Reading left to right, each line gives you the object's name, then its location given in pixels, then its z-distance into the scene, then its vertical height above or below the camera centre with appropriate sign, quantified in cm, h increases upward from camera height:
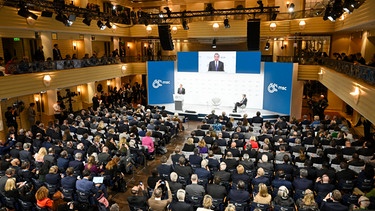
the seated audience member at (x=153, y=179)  771 -318
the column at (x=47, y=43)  1680 +79
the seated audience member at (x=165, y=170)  877 -333
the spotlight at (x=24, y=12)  1228 +185
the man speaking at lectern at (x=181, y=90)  2078 -232
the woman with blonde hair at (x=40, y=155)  941 -311
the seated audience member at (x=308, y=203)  621 -308
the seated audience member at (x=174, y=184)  749 -321
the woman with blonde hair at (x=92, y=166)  850 -313
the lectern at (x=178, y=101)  1958 -289
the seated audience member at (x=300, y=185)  734 -320
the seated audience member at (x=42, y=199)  688 -329
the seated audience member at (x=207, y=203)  637 -312
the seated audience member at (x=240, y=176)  788 -316
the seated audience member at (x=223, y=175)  807 -320
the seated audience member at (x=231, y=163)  887 -315
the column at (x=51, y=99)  1739 -246
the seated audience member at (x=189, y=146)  1041 -313
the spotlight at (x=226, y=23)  1882 +213
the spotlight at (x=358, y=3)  998 +183
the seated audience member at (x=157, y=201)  665 -324
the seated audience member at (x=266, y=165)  861 -315
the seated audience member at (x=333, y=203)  610 -306
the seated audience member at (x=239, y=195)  687 -319
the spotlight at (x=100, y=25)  1788 +194
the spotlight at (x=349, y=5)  988 +175
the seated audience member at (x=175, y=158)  948 -321
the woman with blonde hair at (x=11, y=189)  722 -322
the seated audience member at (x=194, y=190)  722 -322
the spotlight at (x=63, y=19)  1454 +186
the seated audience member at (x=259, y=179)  766 -316
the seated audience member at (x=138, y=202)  666 -323
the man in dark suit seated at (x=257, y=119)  1531 -320
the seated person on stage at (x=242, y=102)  1881 -289
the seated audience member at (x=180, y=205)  633 -317
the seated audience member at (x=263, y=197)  666 -315
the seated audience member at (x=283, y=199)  648 -313
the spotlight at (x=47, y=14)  1404 +203
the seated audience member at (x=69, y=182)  767 -321
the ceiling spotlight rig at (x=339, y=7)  995 +179
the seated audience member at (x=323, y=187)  709 -316
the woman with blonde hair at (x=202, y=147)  1054 -319
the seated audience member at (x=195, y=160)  940 -325
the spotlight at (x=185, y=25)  1965 +213
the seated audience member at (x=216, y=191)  709 -320
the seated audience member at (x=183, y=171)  838 -321
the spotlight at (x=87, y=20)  1688 +208
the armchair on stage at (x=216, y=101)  1991 -295
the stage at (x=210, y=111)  1812 -354
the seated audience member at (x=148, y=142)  1172 -336
